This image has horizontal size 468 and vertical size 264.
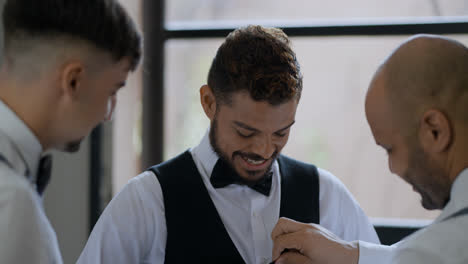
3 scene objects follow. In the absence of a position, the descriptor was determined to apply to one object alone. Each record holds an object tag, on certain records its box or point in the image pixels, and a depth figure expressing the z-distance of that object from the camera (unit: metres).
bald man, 1.15
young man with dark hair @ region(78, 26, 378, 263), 1.68
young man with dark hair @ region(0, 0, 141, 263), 1.06
